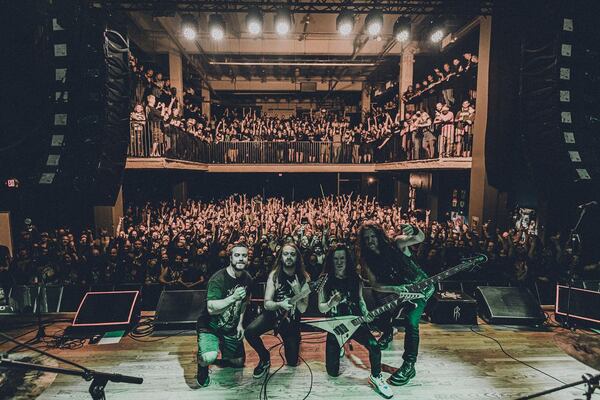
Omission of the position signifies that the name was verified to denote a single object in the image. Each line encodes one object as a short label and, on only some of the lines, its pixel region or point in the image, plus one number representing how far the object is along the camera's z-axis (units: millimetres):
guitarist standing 3490
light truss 5996
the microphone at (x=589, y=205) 3925
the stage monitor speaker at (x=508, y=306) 4730
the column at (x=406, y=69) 12672
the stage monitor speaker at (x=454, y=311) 4809
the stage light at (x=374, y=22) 6213
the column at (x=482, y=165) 8016
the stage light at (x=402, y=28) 6749
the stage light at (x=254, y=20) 6316
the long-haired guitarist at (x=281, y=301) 3584
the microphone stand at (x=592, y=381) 2383
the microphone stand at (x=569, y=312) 4516
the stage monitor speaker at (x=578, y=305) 4555
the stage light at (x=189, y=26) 6906
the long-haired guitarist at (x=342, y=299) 3432
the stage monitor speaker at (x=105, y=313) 4383
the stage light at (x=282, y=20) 6363
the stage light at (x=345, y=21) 6418
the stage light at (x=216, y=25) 6897
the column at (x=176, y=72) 12891
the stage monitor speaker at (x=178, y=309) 4555
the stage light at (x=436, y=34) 7090
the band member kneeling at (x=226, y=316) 3439
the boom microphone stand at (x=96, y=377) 2023
